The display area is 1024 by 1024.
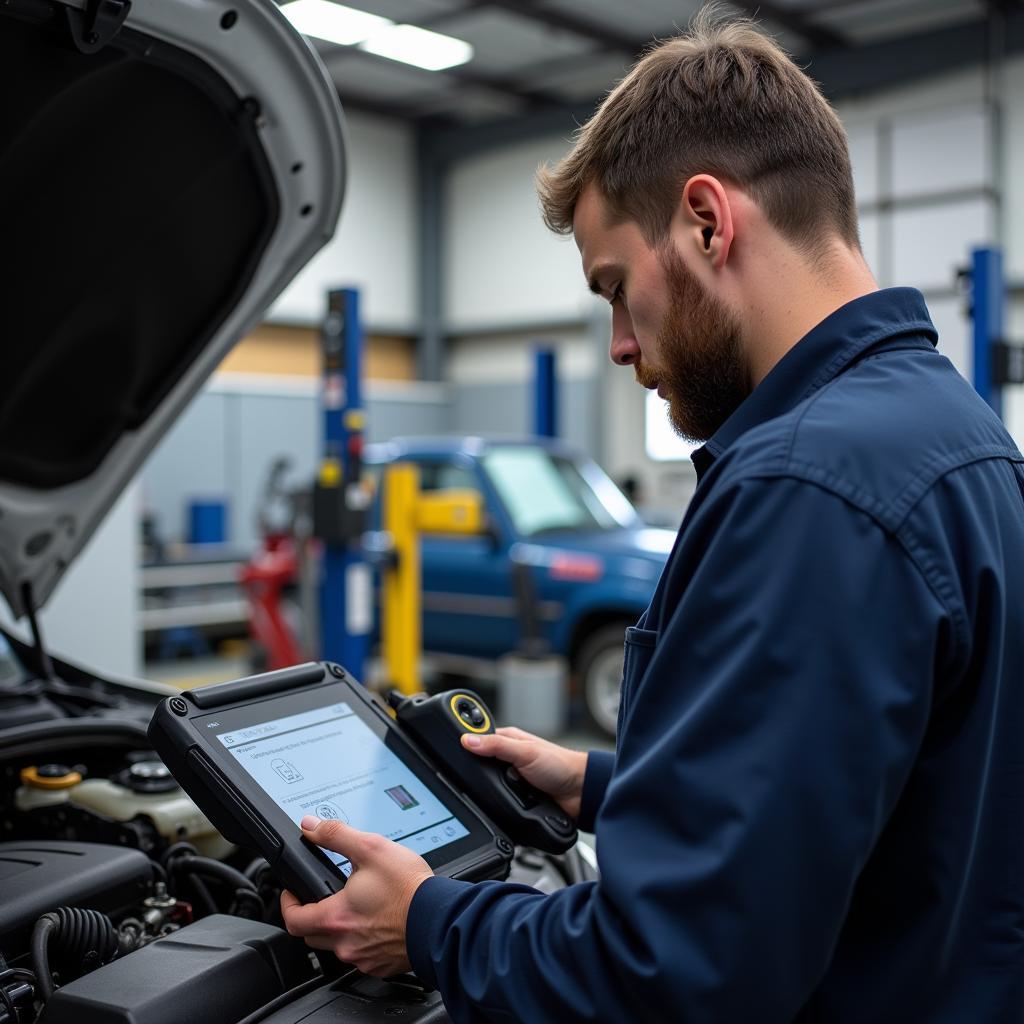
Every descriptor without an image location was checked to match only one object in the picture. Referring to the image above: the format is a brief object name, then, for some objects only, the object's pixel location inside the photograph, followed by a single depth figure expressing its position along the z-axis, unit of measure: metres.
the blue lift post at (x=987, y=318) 5.41
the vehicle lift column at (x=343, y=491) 5.51
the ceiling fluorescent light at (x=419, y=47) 10.65
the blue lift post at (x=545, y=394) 8.68
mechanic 0.93
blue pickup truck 6.12
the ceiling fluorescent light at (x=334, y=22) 9.82
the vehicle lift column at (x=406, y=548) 6.31
